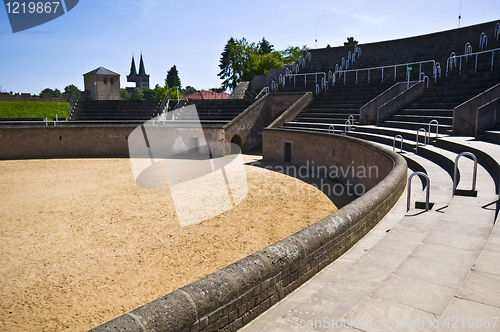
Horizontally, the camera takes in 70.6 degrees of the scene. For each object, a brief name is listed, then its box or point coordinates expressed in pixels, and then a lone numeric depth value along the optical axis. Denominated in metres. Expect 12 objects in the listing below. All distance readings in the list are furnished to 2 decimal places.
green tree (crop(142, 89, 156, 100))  145.56
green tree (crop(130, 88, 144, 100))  141.29
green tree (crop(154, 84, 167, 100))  77.18
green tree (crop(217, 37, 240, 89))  64.50
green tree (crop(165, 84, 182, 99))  66.78
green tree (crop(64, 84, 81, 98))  131.30
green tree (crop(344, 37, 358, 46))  66.21
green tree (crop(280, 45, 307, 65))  72.61
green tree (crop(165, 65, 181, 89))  96.88
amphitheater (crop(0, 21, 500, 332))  3.44
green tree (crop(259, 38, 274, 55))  82.38
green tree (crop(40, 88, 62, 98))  134.14
